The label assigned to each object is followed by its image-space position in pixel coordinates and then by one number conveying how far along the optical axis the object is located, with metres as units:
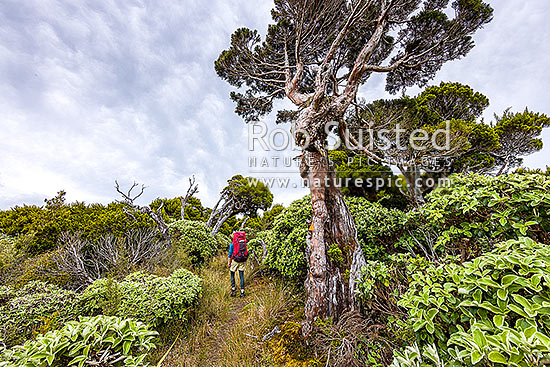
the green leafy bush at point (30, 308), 2.70
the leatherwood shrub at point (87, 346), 1.05
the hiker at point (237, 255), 5.14
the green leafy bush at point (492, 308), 0.72
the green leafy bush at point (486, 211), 1.84
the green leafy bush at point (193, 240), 6.66
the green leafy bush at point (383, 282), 2.38
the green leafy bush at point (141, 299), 3.00
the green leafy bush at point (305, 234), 3.93
